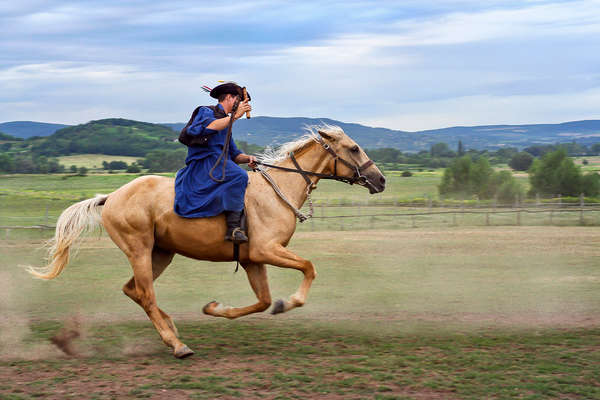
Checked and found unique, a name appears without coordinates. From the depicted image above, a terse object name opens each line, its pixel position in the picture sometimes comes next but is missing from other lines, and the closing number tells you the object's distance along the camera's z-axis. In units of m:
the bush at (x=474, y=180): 68.25
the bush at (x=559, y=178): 63.59
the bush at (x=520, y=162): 90.88
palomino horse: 6.46
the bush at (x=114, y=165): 64.61
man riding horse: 6.40
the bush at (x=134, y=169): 56.97
